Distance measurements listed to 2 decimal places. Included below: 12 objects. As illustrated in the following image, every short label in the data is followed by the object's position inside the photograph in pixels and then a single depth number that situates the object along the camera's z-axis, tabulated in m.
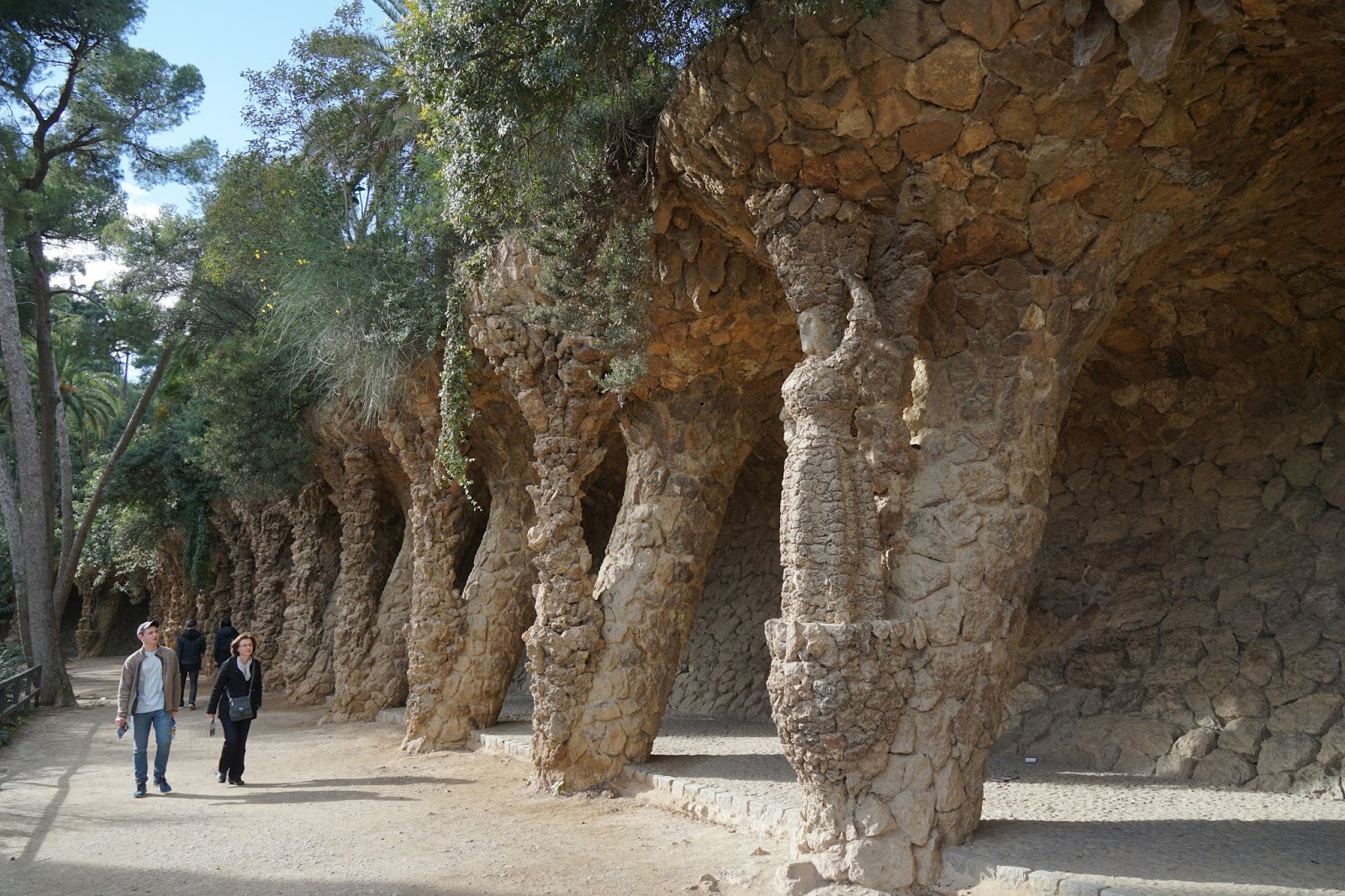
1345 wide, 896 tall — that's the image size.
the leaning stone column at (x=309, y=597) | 14.10
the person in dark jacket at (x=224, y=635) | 12.44
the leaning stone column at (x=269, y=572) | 16.11
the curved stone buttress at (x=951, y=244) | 4.38
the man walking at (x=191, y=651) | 13.06
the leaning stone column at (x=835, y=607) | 4.48
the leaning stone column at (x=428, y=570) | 9.44
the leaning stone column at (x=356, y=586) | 11.95
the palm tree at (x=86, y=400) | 24.72
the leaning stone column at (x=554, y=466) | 7.32
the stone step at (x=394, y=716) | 10.98
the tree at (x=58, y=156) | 12.80
